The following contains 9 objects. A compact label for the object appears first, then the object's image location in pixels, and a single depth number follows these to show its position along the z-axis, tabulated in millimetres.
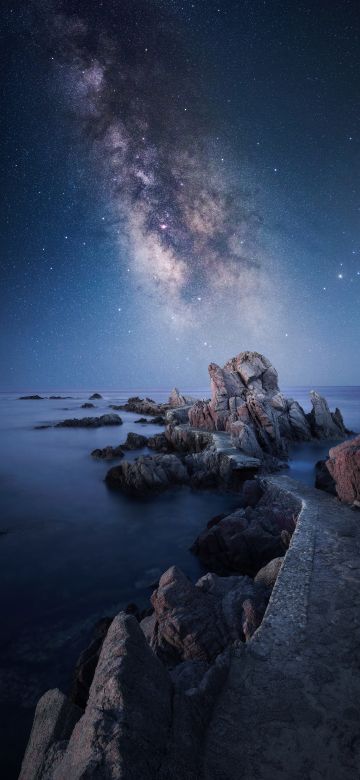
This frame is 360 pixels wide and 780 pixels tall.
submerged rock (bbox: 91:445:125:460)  34219
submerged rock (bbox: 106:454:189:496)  23062
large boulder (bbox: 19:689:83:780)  4206
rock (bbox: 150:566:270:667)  6902
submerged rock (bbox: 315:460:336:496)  17078
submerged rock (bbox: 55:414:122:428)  60625
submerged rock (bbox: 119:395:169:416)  72825
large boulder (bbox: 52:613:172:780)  3193
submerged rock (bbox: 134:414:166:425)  60200
